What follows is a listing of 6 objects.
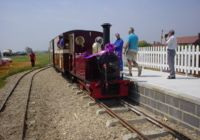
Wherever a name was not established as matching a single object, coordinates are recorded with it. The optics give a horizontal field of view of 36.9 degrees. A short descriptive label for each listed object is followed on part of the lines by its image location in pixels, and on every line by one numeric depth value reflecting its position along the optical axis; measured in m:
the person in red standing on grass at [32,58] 33.77
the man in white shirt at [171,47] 10.43
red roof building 39.20
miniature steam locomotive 9.98
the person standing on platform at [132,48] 11.84
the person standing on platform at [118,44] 12.52
